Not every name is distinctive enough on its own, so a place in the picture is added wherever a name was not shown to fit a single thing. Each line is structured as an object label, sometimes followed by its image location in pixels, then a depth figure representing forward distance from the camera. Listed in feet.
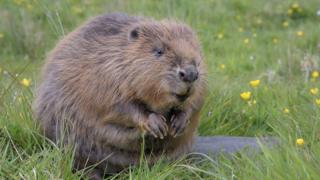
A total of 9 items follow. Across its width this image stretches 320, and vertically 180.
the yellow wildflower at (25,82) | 28.07
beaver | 21.11
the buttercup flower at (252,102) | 28.99
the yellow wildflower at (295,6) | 47.47
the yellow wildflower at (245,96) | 28.76
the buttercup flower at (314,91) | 28.02
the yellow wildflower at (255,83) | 30.04
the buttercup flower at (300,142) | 21.35
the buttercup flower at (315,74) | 32.07
